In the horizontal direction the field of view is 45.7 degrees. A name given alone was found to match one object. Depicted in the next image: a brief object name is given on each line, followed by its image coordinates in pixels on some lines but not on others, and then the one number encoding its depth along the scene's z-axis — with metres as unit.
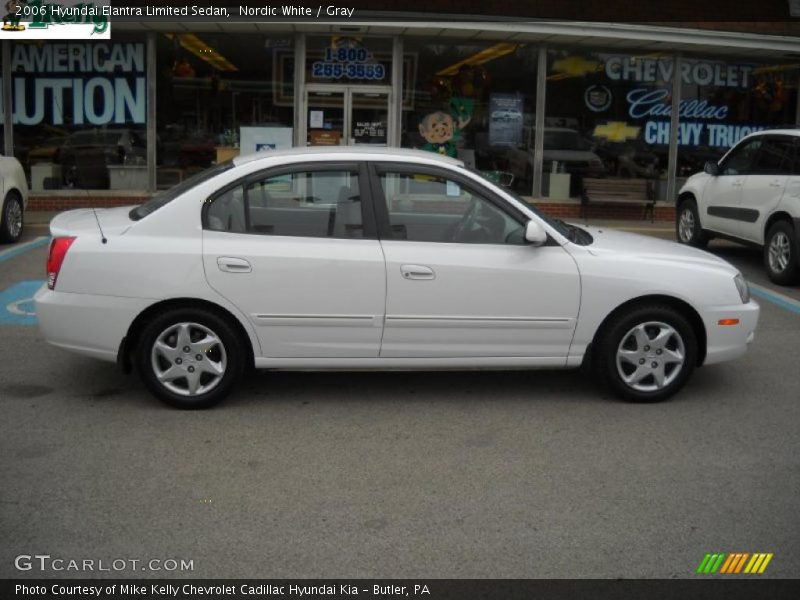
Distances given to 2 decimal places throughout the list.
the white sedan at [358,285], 5.71
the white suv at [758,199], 10.34
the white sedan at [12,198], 11.80
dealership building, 15.29
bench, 15.95
